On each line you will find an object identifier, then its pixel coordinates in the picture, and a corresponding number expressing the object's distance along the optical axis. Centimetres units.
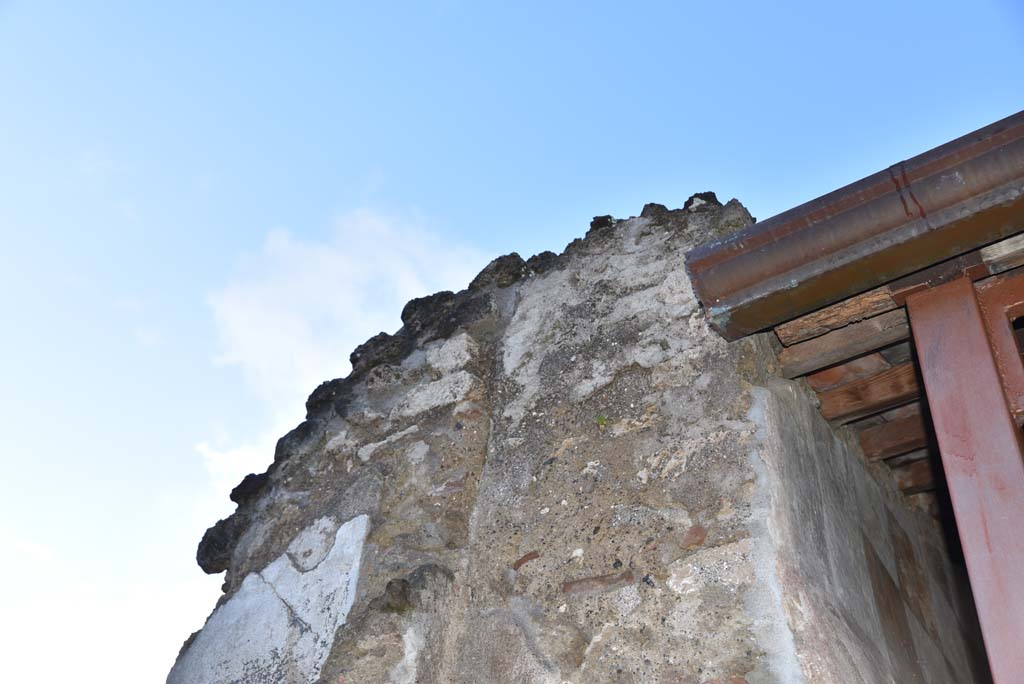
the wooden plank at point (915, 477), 314
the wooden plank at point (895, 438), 279
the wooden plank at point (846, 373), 245
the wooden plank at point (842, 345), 224
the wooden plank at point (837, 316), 210
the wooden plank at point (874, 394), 250
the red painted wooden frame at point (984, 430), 165
